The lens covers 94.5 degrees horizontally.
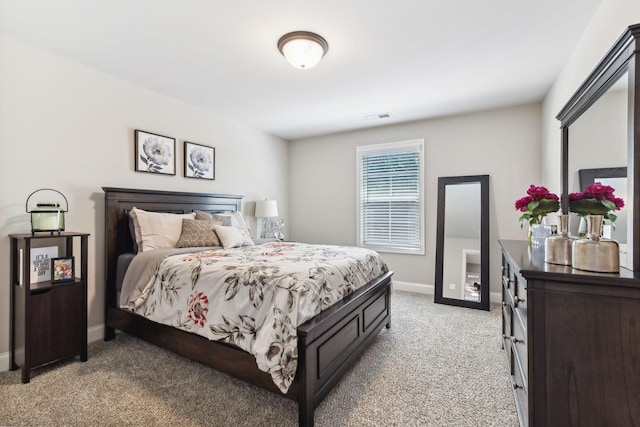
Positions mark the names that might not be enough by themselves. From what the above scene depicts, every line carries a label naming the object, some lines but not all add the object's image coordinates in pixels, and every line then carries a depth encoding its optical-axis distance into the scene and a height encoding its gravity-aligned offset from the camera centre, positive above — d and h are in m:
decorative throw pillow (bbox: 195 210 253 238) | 3.30 -0.03
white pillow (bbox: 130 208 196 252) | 2.71 -0.14
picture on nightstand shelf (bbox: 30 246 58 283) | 2.19 -0.38
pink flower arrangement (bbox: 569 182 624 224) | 1.31 +0.07
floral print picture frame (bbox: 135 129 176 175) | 3.05 +0.66
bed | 1.65 -0.86
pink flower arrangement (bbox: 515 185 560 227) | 1.86 +0.08
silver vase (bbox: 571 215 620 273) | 1.10 -0.14
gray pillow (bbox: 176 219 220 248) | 2.86 -0.21
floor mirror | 3.68 -0.35
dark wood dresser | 1.04 -0.48
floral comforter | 1.64 -0.52
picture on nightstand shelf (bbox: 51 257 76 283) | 2.24 -0.43
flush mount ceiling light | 2.16 +1.26
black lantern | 2.16 -0.03
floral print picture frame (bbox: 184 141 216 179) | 3.52 +0.66
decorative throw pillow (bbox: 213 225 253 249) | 3.06 -0.24
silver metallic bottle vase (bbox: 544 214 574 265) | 1.30 -0.14
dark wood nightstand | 2.06 -0.70
